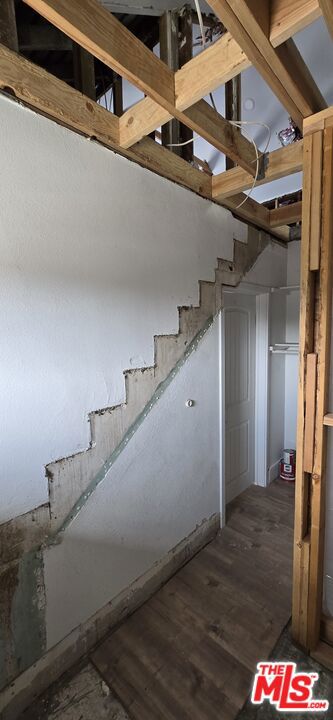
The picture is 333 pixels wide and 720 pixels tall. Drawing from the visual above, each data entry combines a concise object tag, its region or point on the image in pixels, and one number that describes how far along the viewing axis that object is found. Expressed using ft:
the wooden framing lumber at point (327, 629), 4.75
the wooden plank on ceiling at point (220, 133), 4.09
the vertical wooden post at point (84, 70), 4.57
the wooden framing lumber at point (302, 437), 4.36
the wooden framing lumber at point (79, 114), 3.48
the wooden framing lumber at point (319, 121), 4.03
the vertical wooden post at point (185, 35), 5.04
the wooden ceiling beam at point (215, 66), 2.85
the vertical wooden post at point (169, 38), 4.94
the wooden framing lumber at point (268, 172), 5.09
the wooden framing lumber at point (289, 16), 2.76
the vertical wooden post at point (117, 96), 5.53
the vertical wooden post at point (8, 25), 3.49
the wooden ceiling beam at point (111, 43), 2.77
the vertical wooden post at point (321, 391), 4.16
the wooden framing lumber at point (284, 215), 7.61
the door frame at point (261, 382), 9.60
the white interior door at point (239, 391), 8.84
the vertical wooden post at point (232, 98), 5.62
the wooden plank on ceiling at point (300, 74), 3.37
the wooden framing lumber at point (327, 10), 2.62
